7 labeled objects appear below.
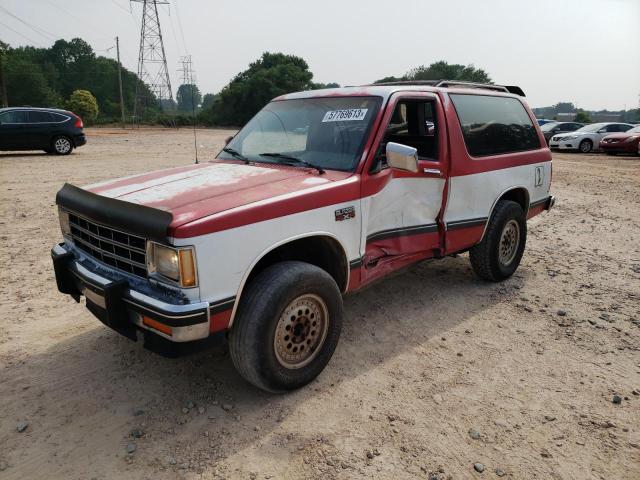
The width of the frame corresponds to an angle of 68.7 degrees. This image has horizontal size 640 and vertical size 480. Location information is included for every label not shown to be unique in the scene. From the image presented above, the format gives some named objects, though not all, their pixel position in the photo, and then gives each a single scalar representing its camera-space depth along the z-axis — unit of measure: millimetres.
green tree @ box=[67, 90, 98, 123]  57094
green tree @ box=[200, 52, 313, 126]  53625
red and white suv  2605
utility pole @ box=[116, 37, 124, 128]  50047
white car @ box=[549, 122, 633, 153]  21453
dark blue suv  14891
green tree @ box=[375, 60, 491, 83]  71125
